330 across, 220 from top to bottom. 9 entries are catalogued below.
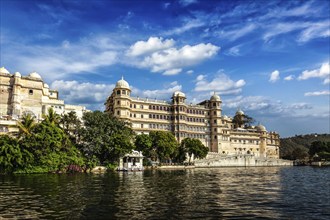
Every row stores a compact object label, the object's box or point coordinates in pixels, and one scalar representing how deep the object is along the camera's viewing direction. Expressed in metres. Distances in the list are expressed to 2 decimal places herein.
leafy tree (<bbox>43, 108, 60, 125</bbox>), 61.52
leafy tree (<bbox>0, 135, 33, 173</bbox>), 51.81
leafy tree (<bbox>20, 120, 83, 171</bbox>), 55.28
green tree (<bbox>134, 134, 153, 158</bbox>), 76.62
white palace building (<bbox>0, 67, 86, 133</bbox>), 77.44
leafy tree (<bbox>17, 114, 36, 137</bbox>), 56.75
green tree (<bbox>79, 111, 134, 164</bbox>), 65.31
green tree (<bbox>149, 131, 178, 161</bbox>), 78.00
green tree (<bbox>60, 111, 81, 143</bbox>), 65.00
